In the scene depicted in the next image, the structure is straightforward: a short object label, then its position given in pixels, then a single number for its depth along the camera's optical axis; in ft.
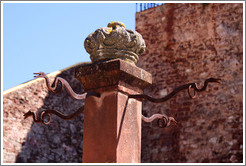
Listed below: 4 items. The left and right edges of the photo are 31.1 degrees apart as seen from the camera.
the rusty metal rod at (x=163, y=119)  13.79
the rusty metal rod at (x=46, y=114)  13.33
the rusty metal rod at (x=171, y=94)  12.32
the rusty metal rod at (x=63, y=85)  12.67
